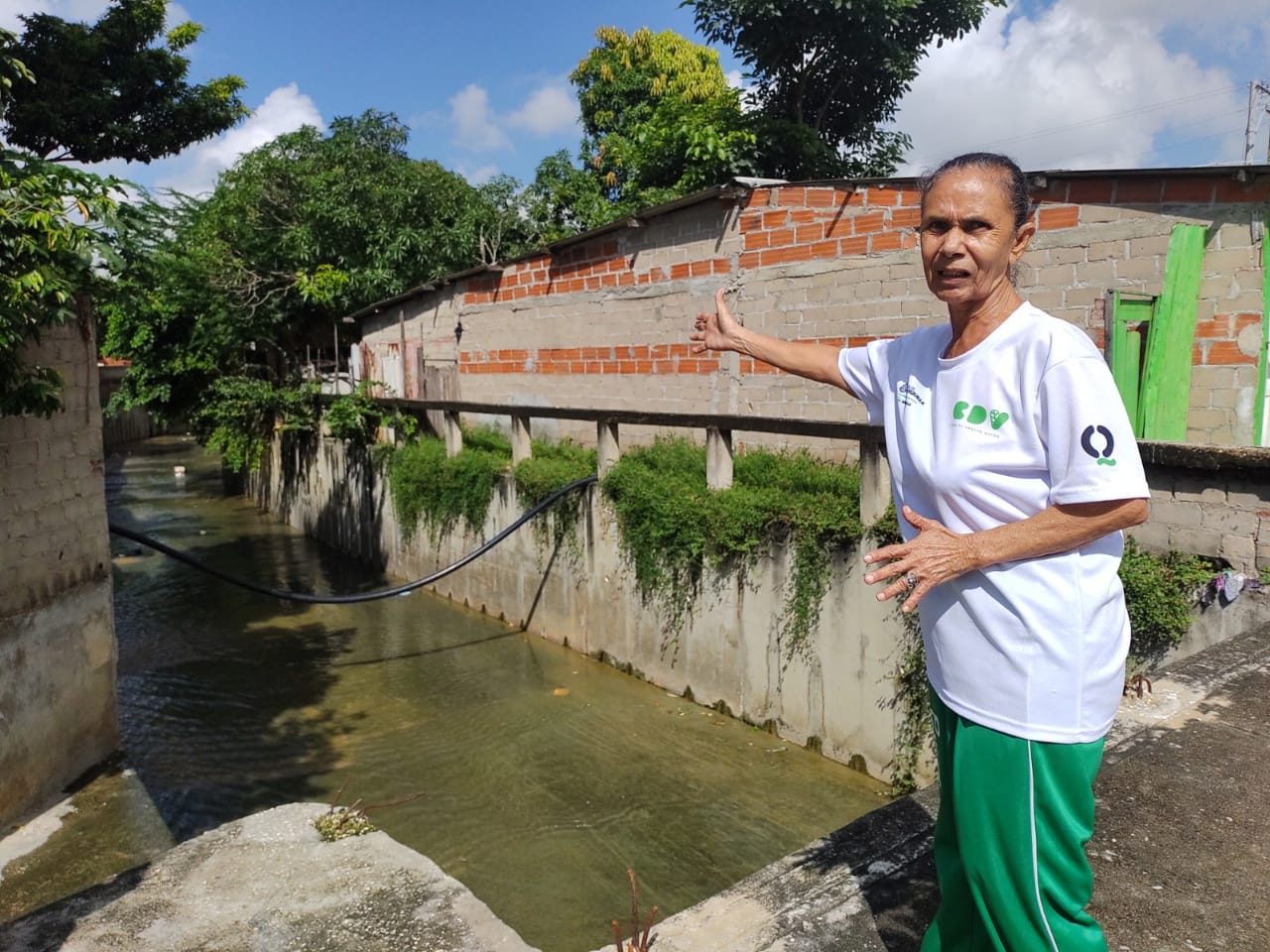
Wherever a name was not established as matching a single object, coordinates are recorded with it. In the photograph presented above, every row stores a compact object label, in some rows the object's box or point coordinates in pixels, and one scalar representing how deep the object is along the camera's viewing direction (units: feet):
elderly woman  4.94
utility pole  70.24
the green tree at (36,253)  14.29
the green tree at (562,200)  64.18
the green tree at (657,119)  50.29
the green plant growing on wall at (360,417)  42.22
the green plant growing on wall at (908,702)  18.45
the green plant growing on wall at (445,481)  34.09
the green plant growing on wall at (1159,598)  15.97
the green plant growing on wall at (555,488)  29.32
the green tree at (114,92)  35.91
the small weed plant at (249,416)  49.78
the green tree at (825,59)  48.60
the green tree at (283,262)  52.49
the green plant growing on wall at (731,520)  20.85
